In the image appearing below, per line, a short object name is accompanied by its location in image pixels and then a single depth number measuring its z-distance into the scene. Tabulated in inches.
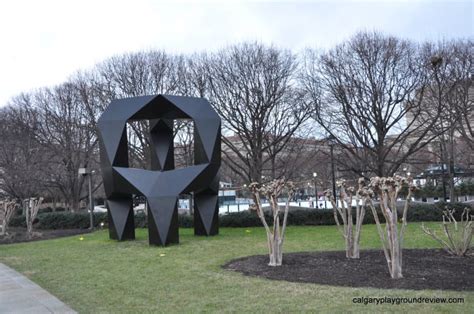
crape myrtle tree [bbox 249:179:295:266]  390.9
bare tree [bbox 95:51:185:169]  1113.4
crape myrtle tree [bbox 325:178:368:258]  399.6
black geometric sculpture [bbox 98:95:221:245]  616.1
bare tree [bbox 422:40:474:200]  921.5
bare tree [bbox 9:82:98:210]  1300.4
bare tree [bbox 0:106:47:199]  1266.0
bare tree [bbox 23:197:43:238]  868.0
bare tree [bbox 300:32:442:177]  944.9
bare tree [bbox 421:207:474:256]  390.9
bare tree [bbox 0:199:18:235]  883.0
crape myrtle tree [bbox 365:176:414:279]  309.1
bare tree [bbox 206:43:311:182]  1035.9
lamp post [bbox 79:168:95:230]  975.6
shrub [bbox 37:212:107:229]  1039.7
